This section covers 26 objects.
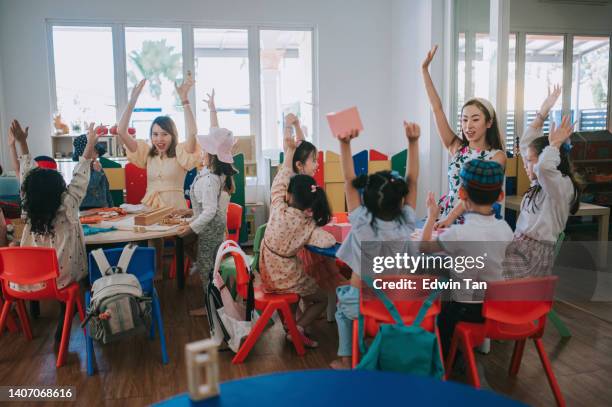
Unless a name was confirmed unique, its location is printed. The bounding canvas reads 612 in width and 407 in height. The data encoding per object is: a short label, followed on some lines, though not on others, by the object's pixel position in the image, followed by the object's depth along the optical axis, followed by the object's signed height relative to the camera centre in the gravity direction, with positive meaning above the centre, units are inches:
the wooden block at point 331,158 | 233.6 -4.8
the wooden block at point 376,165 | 233.8 -8.2
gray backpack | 107.8 -32.5
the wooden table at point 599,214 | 155.8 -20.7
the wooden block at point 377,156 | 244.2 -4.4
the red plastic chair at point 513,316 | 86.7 -28.7
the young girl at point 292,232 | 115.8 -18.6
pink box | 120.8 -19.5
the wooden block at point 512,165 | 177.0 -6.7
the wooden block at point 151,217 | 139.9 -18.3
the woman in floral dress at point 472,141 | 118.2 +0.9
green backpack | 75.9 -29.5
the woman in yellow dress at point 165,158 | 164.2 -2.9
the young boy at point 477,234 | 91.9 -15.4
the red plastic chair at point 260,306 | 114.0 -34.5
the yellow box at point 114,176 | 213.9 -10.6
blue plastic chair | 118.3 -26.9
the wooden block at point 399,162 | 238.8 -7.1
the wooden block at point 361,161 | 235.3 -6.3
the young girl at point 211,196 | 138.8 -12.9
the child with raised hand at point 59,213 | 115.8 -13.9
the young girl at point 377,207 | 95.1 -11.0
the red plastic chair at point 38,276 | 112.1 -26.8
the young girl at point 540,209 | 113.4 -14.1
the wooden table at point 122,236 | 125.6 -20.9
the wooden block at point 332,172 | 233.1 -11.0
